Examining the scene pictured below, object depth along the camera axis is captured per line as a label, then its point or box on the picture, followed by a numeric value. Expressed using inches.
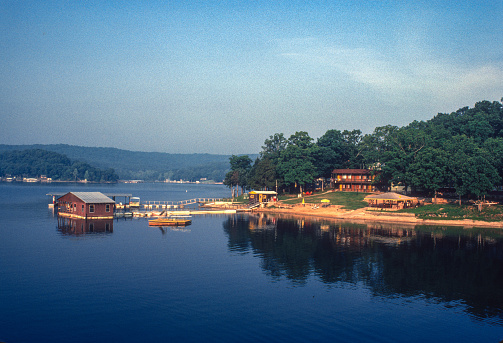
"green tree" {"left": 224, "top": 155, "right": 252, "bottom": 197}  4820.4
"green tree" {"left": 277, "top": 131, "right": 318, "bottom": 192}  4183.1
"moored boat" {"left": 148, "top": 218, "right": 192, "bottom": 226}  2874.0
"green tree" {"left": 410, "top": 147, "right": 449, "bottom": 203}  3122.5
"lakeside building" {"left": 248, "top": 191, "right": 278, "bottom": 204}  4097.0
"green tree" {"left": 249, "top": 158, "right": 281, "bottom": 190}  4254.4
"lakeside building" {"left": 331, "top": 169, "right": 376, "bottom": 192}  4249.5
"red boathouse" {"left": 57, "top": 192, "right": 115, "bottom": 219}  2974.9
